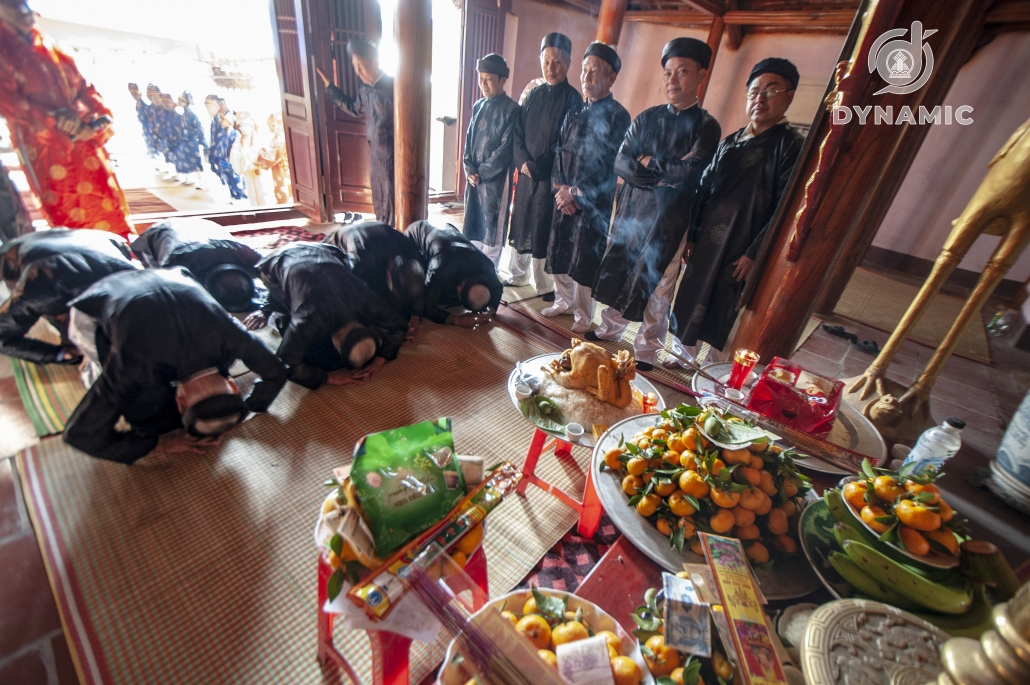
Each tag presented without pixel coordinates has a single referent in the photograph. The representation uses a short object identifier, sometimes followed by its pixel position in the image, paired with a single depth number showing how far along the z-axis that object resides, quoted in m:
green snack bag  1.05
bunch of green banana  0.93
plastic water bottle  1.56
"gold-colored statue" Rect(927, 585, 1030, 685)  0.46
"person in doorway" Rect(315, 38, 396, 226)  4.60
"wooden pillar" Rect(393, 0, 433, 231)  3.81
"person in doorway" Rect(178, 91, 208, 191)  7.21
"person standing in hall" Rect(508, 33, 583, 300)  3.63
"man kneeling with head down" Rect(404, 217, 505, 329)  3.60
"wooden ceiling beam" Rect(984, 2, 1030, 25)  4.36
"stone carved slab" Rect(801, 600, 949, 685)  0.73
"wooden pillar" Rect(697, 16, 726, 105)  6.05
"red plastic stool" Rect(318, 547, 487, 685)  1.13
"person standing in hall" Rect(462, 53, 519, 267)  4.02
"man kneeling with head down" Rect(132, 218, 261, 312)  3.23
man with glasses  2.66
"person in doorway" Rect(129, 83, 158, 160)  7.50
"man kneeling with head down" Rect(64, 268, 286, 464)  1.95
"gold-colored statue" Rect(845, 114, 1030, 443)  2.09
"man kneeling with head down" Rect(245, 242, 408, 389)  2.73
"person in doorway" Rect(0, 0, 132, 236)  3.16
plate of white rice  2.03
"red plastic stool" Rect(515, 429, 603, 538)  1.93
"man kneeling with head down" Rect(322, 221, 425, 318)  3.45
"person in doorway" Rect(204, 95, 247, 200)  6.85
